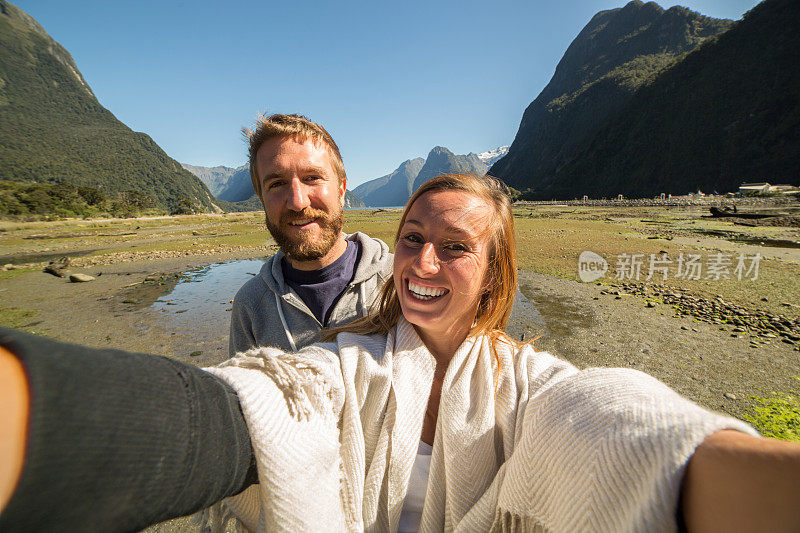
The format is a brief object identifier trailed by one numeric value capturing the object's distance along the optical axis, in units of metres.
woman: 0.25
